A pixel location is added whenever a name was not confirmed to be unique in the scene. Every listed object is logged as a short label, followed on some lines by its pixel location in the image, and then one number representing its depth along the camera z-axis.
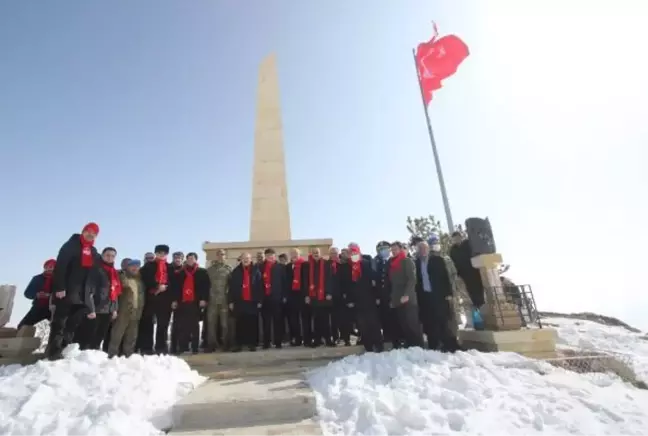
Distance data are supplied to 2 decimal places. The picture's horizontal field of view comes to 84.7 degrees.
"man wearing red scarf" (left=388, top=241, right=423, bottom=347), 5.48
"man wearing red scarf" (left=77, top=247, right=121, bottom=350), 4.86
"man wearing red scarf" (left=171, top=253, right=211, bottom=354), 5.89
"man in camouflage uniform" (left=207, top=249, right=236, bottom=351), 6.12
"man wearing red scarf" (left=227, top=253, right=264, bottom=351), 5.99
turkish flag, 10.99
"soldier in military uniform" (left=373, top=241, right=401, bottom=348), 6.11
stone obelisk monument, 8.37
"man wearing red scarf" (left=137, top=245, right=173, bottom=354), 5.84
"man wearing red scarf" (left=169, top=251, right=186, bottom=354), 5.93
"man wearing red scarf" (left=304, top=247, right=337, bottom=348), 6.04
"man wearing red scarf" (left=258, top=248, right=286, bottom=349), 6.13
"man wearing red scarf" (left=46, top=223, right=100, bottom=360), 4.50
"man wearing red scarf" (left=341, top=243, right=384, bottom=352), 5.70
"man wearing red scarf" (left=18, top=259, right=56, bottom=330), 5.68
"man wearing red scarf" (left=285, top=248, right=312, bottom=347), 6.28
